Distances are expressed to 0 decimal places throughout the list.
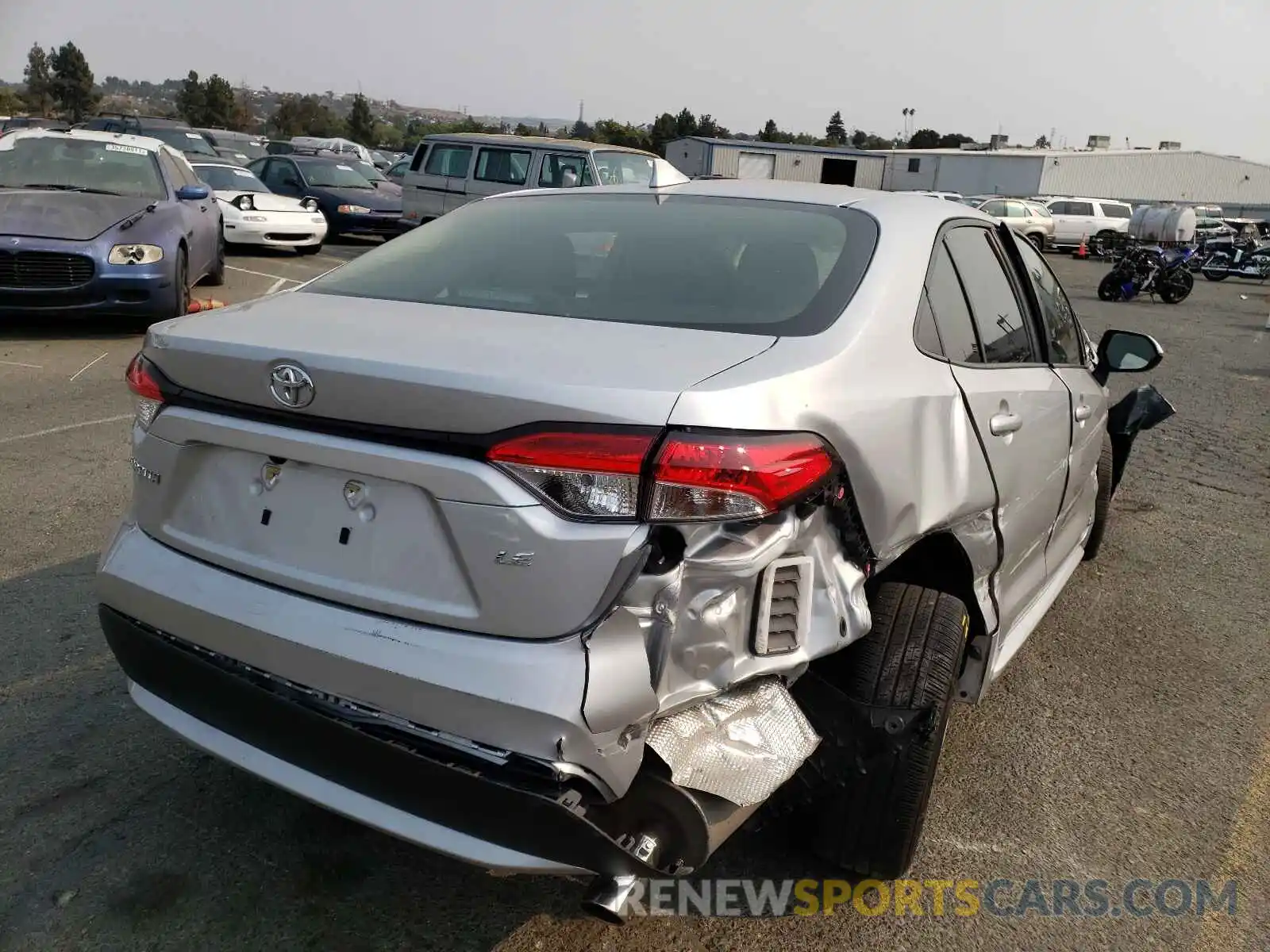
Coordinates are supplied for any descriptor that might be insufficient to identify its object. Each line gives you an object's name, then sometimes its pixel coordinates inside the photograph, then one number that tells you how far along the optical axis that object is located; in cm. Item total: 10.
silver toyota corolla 180
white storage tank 2264
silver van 1413
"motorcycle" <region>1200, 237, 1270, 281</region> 2630
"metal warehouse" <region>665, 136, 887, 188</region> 5016
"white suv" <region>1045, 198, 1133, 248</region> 3412
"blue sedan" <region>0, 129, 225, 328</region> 776
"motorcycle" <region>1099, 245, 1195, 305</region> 1956
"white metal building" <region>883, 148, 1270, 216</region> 6084
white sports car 1391
